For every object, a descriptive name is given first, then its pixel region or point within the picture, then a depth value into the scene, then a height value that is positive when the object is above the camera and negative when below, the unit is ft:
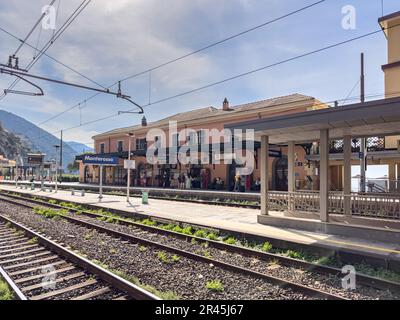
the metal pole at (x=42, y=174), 106.22 -0.14
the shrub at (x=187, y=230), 33.56 -6.13
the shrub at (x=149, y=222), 39.09 -6.14
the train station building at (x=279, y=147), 31.40 +4.40
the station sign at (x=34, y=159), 111.34 +5.40
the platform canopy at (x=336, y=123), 25.17 +4.67
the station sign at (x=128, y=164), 63.03 +2.04
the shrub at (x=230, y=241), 28.73 -6.15
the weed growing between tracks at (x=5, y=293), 16.20 -6.31
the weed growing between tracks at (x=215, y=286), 17.40 -6.28
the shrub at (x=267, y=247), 26.25 -6.14
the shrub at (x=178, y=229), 34.23 -6.10
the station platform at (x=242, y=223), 22.93 -5.57
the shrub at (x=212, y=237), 30.53 -6.14
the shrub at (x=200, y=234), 31.83 -6.14
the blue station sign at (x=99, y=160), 70.05 +3.14
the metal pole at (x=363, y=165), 43.16 +1.23
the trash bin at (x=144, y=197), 61.67 -4.63
